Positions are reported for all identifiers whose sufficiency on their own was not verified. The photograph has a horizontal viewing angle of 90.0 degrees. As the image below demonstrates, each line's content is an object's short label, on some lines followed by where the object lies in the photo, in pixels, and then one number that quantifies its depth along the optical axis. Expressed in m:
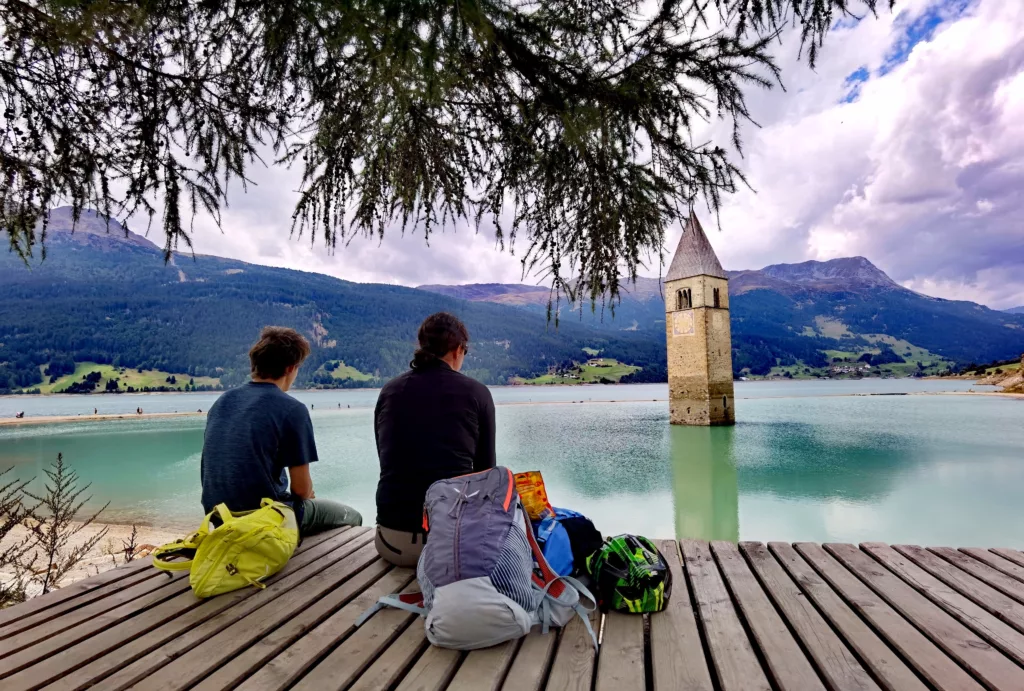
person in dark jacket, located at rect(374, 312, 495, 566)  2.33
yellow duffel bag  2.22
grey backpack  1.72
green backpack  2.00
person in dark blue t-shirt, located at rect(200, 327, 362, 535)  2.58
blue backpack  2.17
